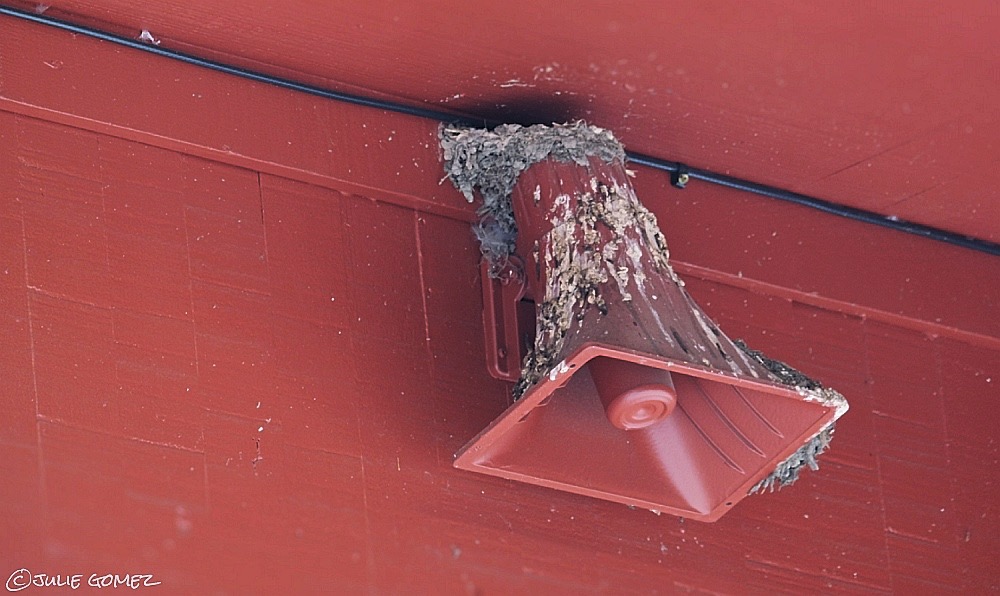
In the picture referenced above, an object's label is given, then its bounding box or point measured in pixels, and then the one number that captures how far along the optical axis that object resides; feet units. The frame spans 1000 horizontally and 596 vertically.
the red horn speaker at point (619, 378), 18.49
